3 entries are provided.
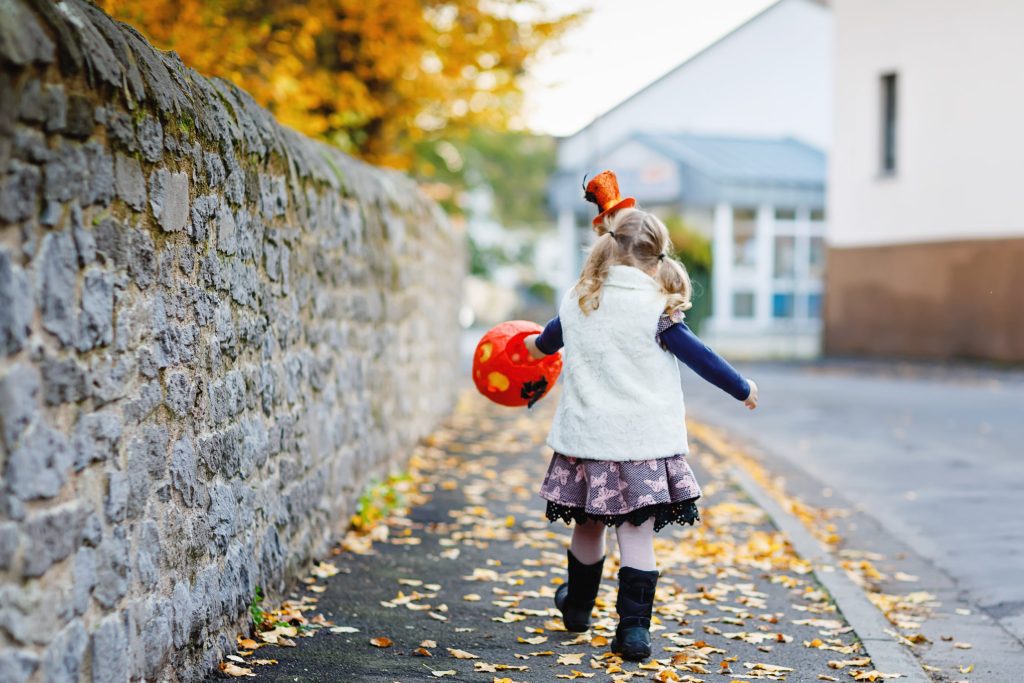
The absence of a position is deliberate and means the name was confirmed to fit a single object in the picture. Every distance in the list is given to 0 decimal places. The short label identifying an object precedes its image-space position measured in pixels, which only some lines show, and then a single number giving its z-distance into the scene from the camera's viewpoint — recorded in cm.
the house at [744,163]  3541
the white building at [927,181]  2114
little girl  448
